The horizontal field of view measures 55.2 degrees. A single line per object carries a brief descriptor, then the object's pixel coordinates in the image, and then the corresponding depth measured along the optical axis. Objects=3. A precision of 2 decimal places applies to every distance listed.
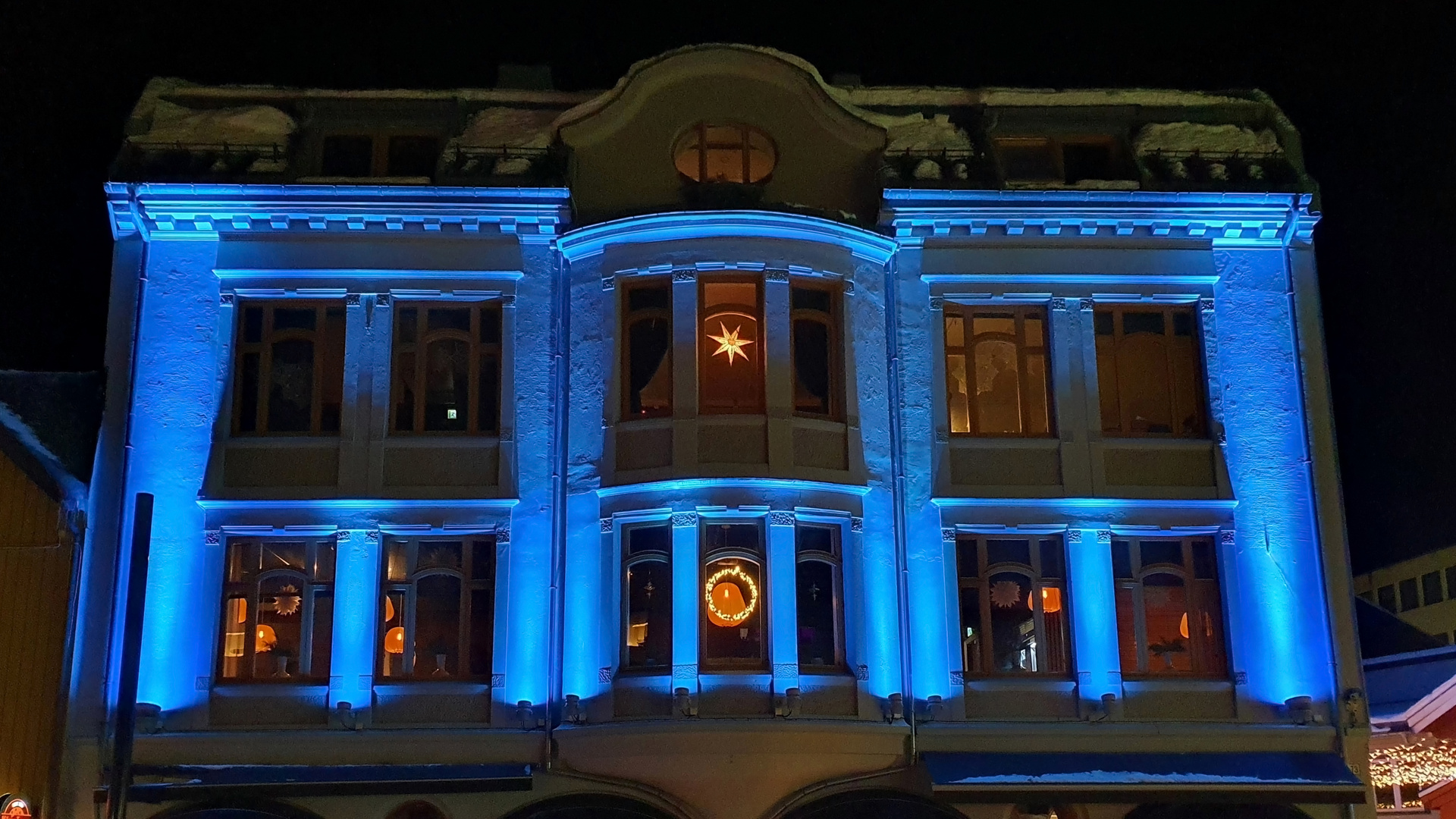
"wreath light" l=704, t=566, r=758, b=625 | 18.03
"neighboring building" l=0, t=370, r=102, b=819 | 17.61
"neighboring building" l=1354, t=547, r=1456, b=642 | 56.97
